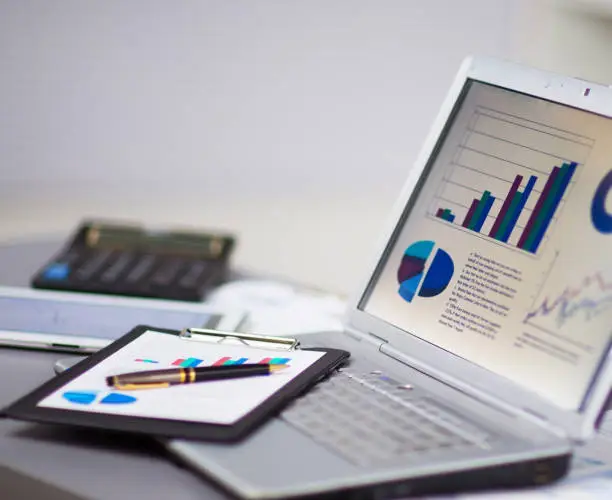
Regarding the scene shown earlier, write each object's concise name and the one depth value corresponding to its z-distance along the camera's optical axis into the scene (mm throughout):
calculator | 1488
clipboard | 1078
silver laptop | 1043
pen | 1138
